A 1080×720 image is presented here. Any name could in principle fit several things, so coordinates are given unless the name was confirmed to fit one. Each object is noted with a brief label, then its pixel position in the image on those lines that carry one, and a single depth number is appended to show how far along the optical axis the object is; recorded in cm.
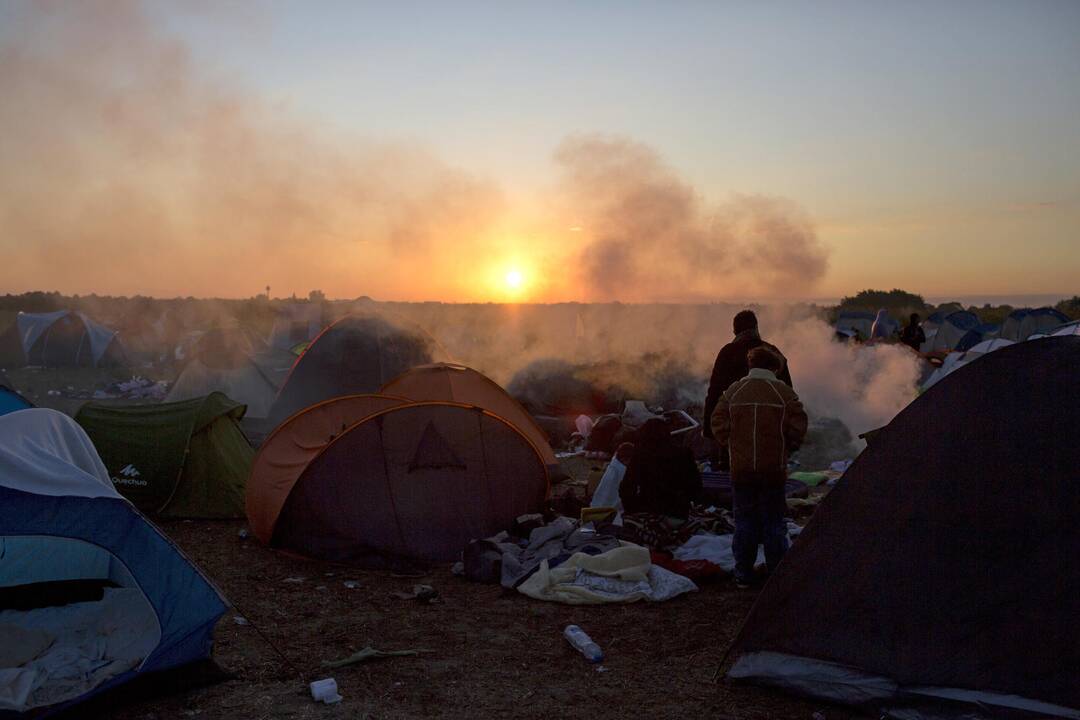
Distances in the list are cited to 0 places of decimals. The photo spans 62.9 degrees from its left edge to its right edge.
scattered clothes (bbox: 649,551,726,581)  689
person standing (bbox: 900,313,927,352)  1950
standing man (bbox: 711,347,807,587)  642
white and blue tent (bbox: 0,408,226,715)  465
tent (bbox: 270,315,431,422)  1298
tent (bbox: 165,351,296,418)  1492
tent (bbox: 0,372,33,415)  827
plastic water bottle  542
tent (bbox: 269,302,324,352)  3234
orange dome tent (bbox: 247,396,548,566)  755
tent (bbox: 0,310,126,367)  2728
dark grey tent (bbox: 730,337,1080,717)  431
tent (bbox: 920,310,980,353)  2994
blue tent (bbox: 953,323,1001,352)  2698
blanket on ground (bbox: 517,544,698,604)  654
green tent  945
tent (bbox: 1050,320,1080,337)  1333
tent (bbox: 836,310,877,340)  3441
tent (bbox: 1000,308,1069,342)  2831
